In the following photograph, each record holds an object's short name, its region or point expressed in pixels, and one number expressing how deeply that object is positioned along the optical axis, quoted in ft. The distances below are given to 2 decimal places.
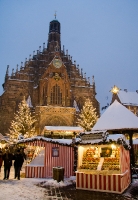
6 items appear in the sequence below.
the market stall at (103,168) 32.72
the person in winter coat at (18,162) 42.63
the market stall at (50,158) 47.44
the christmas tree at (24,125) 101.91
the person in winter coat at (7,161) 42.27
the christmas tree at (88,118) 106.73
